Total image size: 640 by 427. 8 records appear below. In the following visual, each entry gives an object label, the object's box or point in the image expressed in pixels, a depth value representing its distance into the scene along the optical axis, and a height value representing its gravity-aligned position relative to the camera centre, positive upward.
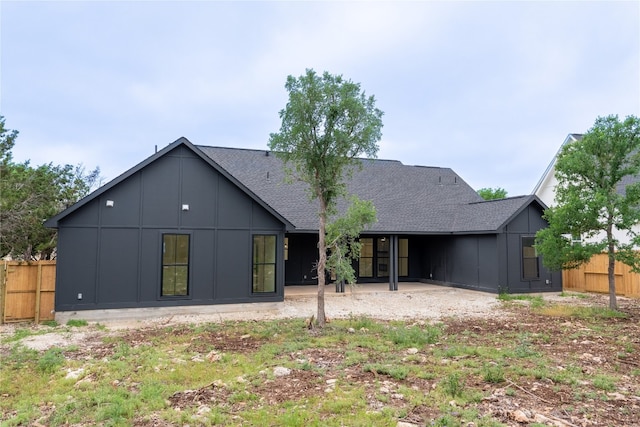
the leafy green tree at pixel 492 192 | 50.06 +6.65
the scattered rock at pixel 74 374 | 5.70 -1.96
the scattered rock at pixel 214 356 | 6.51 -1.93
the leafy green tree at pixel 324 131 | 8.73 +2.51
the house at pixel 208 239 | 10.34 +0.08
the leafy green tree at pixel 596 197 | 10.50 +1.28
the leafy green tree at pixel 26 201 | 10.60 +1.13
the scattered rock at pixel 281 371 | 5.71 -1.90
